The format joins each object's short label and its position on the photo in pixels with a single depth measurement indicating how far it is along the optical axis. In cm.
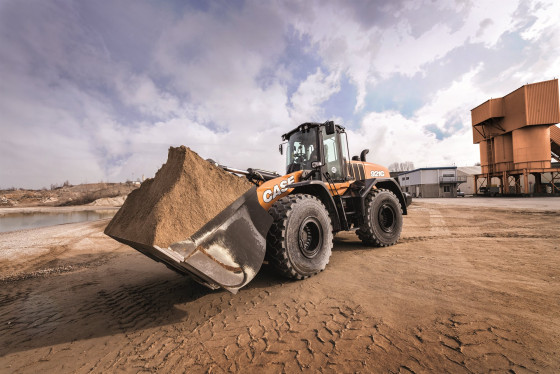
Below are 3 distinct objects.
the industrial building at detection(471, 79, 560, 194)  2355
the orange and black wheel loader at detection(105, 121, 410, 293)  270
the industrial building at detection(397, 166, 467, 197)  3785
